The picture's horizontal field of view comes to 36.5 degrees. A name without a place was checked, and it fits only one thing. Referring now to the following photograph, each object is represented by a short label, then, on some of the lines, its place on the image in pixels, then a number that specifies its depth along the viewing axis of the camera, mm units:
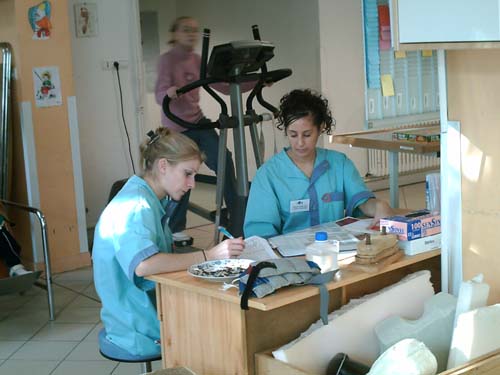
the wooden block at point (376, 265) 2336
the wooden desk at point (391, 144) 3932
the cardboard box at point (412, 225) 2523
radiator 7215
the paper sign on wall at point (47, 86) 4844
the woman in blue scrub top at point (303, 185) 3064
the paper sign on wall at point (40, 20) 4770
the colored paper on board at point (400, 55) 6703
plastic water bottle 2271
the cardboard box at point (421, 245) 2521
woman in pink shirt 5258
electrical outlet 5676
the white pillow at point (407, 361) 1881
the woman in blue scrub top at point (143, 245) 2383
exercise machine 4066
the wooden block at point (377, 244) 2363
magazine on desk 2551
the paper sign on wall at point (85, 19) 5539
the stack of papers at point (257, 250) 2494
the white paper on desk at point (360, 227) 2754
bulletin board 6961
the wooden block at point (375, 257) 2363
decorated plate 2232
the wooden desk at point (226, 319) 2139
